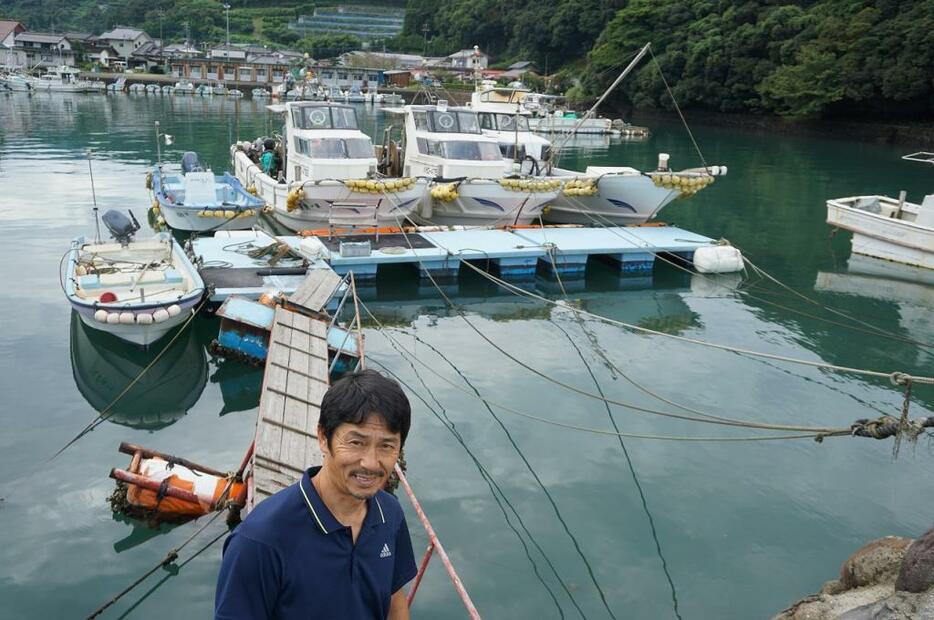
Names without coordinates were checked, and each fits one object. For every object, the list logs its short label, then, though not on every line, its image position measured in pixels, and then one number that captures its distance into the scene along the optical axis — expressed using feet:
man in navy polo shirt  6.77
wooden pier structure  20.25
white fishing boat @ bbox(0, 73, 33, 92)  227.57
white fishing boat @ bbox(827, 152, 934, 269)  54.95
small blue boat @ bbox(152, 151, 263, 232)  53.78
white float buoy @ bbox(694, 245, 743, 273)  51.37
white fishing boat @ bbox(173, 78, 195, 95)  254.47
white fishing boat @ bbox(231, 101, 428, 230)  51.49
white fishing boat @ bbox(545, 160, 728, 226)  54.13
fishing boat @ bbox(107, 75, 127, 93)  247.50
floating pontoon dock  40.60
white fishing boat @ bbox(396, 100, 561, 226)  54.19
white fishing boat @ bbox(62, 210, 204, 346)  31.99
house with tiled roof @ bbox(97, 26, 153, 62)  311.68
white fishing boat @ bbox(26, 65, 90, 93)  232.53
